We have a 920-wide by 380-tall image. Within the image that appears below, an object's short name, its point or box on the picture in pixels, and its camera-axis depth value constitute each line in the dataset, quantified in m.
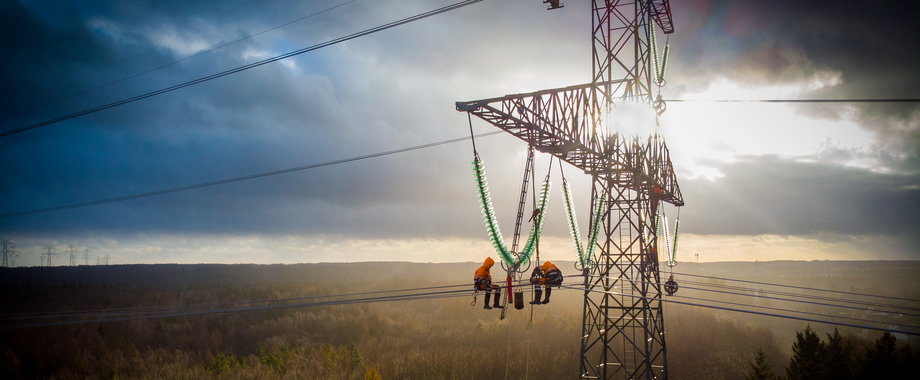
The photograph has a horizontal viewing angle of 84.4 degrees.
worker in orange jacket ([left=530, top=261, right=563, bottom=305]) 17.58
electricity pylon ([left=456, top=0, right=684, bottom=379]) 19.67
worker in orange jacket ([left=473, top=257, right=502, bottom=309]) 16.75
